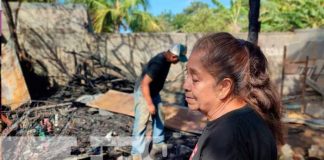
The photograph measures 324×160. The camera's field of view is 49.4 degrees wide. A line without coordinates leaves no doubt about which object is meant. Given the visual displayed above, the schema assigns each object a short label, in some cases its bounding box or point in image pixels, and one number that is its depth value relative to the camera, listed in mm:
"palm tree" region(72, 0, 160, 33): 14922
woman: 1113
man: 4547
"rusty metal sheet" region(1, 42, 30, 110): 6676
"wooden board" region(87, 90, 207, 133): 6008
